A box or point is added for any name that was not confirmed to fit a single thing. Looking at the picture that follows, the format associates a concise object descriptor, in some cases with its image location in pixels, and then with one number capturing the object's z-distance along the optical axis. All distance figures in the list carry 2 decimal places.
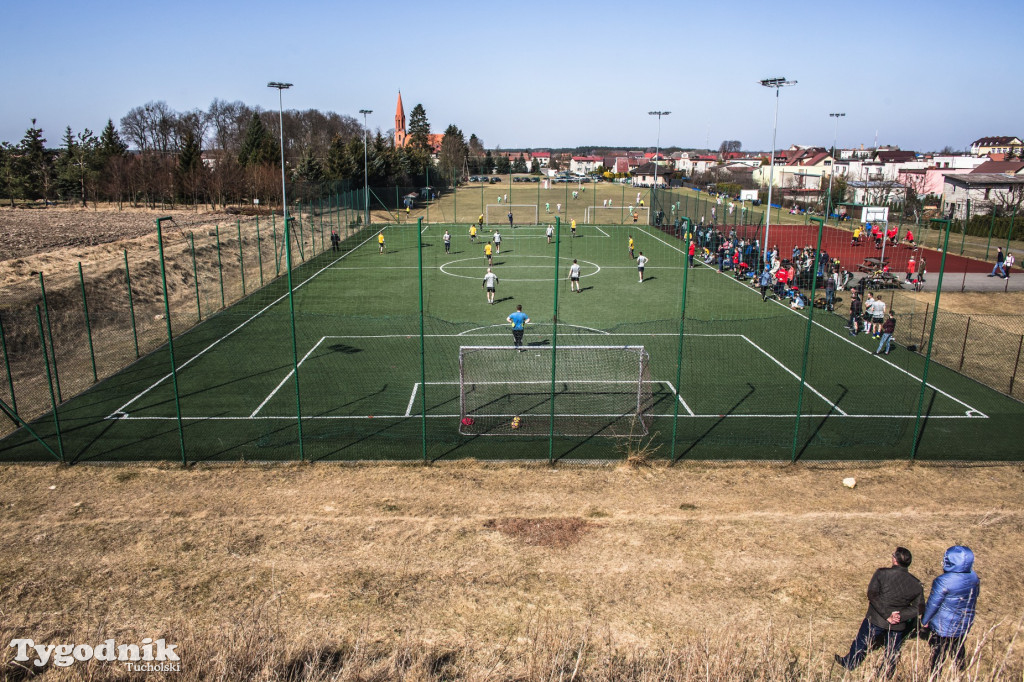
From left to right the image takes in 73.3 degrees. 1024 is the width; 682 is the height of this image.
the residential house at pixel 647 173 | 121.94
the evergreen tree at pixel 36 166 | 68.00
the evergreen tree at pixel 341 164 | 63.28
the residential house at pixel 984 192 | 50.41
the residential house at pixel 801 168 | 99.00
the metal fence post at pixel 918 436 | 12.76
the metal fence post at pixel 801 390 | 12.81
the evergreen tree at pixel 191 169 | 61.94
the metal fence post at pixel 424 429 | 12.95
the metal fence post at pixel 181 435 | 12.85
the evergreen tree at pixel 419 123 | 121.50
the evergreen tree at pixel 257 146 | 68.60
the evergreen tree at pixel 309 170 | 64.31
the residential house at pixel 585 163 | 172.88
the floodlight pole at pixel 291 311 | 13.01
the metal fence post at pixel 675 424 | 12.99
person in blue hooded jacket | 6.49
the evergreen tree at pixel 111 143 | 71.62
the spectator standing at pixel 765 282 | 28.77
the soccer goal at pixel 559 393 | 14.95
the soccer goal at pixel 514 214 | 59.22
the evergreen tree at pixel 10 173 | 64.75
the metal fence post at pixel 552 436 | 13.03
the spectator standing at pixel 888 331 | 20.28
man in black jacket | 6.61
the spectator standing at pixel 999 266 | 33.34
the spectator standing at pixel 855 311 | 22.97
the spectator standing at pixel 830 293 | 25.72
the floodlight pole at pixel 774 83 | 33.84
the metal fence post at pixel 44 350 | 13.09
